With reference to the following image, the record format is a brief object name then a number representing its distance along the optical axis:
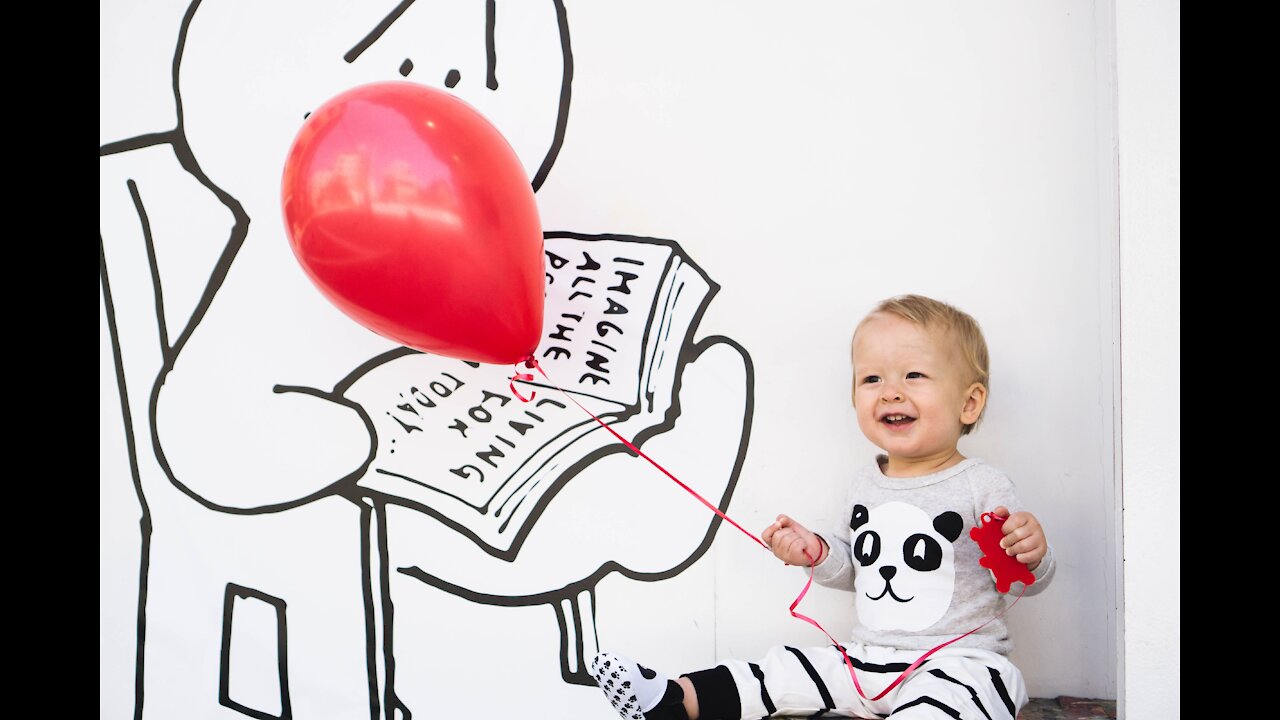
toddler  1.28
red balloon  1.21
